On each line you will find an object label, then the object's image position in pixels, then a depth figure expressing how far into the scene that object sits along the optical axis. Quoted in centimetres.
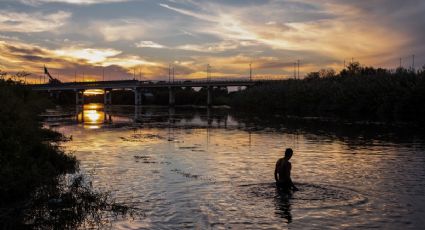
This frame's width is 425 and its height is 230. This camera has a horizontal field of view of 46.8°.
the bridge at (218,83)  17500
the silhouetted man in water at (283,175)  1966
